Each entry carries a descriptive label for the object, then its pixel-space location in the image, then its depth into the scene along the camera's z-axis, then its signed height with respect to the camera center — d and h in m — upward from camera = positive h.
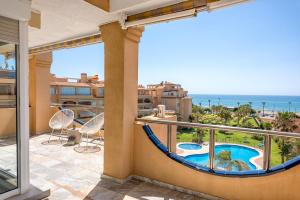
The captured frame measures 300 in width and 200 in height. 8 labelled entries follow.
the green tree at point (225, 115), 30.59 -3.29
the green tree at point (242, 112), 34.22 -3.12
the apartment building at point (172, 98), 32.12 -0.82
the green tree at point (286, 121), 21.56 -2.99
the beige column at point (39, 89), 6.36 +0.11
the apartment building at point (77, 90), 20.78 +0.26
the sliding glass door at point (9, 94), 1.77 -0.02
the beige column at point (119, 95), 3.23 -0.04
